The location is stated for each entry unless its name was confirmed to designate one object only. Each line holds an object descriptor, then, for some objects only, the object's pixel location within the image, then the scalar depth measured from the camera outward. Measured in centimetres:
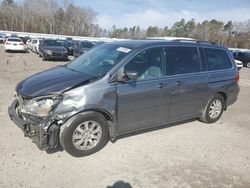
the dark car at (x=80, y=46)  1496
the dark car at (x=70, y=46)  1822
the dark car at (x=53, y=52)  1290
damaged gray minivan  278
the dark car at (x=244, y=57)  1895
